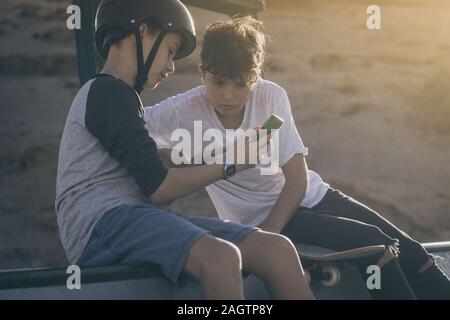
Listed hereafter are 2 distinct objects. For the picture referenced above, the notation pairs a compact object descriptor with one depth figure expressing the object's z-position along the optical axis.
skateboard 5.48
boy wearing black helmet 4.49
